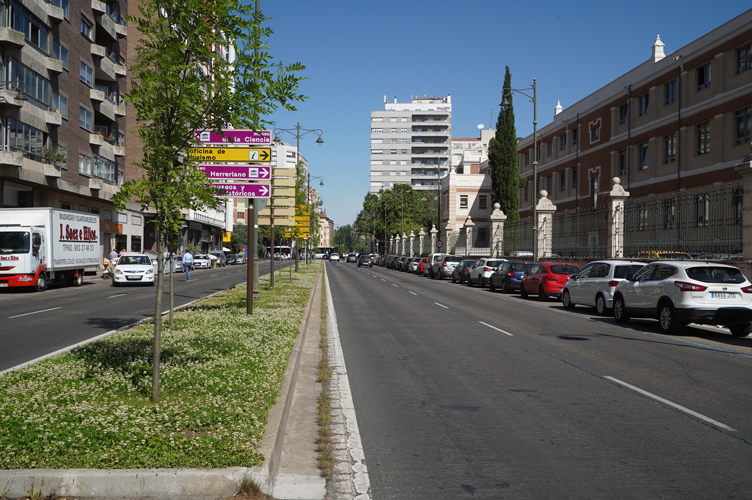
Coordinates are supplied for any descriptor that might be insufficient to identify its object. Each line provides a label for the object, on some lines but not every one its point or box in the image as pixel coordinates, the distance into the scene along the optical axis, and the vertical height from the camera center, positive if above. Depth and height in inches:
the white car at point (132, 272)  1226.9 -52.1
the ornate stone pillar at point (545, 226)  1301.7 +51.3
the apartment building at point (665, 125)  1280.8 +314.7
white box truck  1040.8 -1.8
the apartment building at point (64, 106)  1282.0 +341.7
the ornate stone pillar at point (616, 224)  988.6 +44.2
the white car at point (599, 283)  724.0 -37.5
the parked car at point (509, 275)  1137.6 -46.6
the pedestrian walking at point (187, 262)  1396.4 -35.9
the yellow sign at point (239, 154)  560.4 +84.2
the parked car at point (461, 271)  1492.0 -51.7
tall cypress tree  2279.8 +305.4
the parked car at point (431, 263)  1878.7 -40.7
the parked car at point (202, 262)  2418.9 -60.7
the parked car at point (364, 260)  3292.3 -61.2
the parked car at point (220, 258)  2897.1 -53.0
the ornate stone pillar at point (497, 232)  1700.3 +49.2
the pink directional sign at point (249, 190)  589.6 +54.0
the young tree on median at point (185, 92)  273.3 +70.1
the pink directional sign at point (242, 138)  532.4 +94.9
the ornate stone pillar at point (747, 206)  693.3 +52.5
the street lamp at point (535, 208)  1219.3 +83.0
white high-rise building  5354.3 +932.8
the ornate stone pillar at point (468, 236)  2079.2 +45.9
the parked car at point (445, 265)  1735.5 -42.9
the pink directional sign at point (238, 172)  578.9 +69.4
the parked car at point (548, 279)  951.0 -43.8
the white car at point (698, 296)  536.7 -37.9
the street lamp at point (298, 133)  1580.8 +288.8
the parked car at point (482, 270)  1289.4 -42.8
